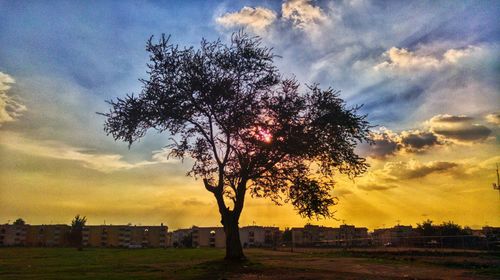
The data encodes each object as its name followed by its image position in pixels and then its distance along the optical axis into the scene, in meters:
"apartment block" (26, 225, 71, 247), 162.75
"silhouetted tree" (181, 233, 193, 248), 167.75
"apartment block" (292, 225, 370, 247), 133.00
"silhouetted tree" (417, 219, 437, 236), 103.41
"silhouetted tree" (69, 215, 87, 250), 155.12
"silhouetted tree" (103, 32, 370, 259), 33.72
